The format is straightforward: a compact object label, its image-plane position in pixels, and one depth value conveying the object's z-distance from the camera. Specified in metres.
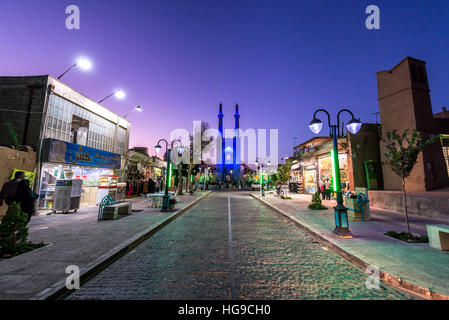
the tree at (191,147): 26.42
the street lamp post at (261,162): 24.30
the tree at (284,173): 20.94
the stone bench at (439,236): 4.63
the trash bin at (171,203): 11.15
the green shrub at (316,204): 11.51
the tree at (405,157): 6.06
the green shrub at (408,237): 5.32
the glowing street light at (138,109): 15.31
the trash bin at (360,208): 8.34
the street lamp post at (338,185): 5.84
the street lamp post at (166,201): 10.73
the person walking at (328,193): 16.83
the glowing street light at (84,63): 9.52
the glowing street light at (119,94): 13.09
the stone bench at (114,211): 8.27
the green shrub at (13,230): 4.25
